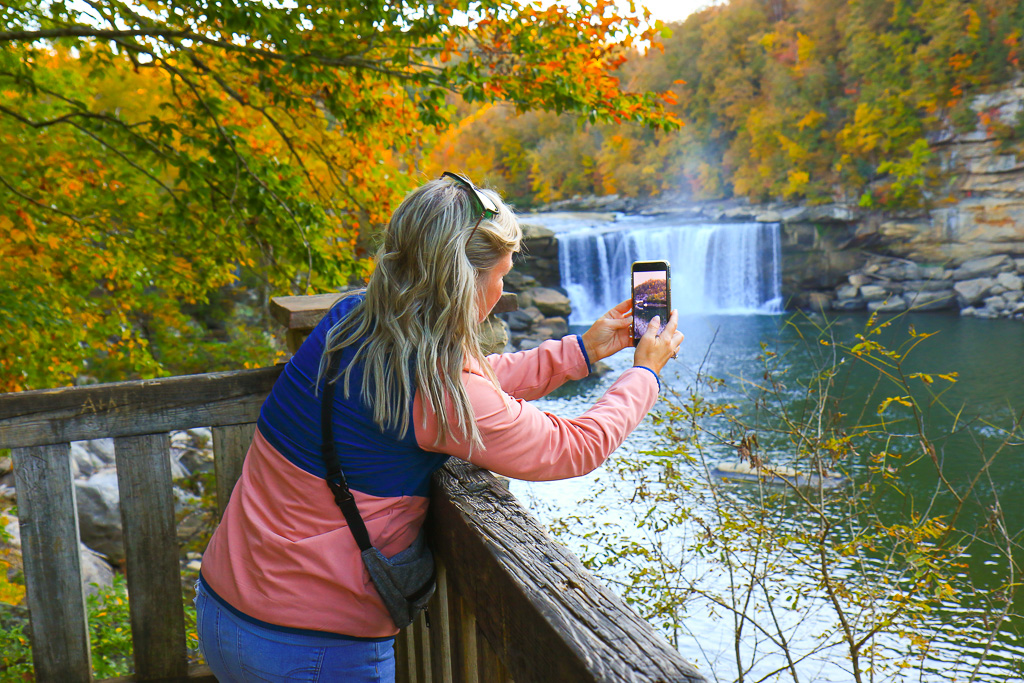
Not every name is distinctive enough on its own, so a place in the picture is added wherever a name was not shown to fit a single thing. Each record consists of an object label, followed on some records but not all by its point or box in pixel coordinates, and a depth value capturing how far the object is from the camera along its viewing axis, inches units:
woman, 48.6
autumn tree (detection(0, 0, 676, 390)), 158.7
